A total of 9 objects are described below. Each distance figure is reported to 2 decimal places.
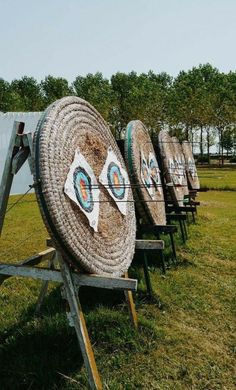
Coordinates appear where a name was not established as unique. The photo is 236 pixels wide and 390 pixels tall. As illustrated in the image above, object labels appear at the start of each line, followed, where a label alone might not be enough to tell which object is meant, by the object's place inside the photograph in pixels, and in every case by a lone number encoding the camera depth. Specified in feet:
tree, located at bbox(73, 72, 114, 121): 124.26
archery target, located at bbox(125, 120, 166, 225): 14.76
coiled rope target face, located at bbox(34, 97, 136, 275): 8.15
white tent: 47.39
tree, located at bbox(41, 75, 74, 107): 153.48
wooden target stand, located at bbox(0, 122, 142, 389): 8.48
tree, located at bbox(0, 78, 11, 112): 121.29
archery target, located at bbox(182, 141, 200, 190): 34.53
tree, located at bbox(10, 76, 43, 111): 125.08
